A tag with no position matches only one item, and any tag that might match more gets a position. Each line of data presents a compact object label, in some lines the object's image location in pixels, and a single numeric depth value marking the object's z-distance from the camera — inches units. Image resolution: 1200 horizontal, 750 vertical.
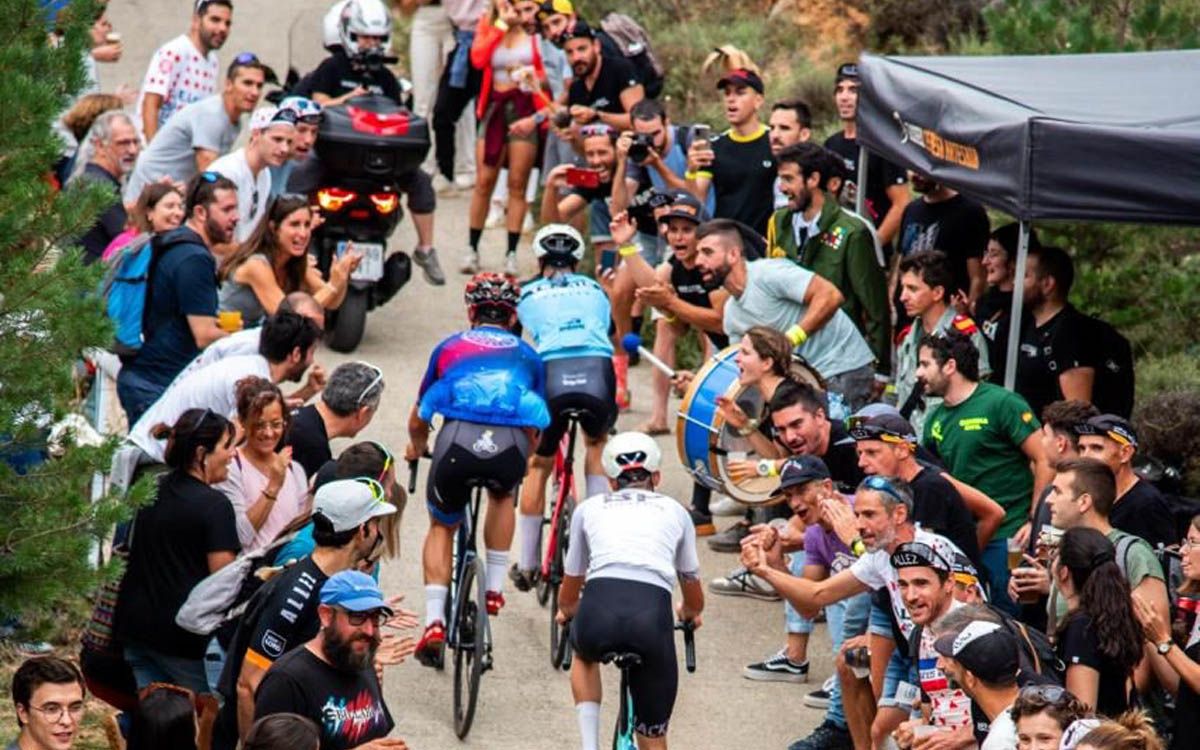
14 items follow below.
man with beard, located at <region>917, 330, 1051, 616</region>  753.0
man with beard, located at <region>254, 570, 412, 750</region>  535.5
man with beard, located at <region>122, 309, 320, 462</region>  731.4
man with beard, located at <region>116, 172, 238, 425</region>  827.4
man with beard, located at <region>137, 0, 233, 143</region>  1151.0
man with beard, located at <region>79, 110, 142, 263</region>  1004.6
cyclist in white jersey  666.8
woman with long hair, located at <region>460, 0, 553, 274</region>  1217.4
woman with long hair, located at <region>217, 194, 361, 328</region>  889.5
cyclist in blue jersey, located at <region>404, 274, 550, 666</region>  775.7
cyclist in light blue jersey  827.4
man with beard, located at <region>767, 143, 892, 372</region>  916.0
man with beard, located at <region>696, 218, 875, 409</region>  876.6
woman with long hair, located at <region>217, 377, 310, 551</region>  680.4
